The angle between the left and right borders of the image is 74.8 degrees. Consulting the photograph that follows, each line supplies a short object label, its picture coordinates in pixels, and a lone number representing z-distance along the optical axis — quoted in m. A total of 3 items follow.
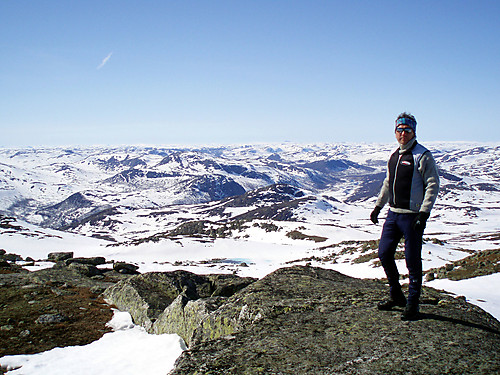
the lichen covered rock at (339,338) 5.29
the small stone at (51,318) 12.96
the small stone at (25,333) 11.49
